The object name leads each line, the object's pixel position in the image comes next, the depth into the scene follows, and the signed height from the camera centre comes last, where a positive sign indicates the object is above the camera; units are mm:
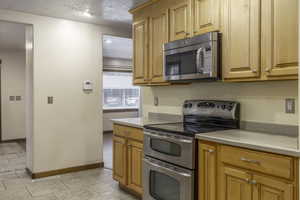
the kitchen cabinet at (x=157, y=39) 2975 +668
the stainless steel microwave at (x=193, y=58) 2312 +364
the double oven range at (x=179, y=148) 2188 -480
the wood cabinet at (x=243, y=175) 1594 -552
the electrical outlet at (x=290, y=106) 2064 -85
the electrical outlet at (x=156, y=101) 3527 -75
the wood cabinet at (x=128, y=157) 2886 -724
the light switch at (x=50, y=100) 3826 -65
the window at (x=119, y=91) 8156 +142
